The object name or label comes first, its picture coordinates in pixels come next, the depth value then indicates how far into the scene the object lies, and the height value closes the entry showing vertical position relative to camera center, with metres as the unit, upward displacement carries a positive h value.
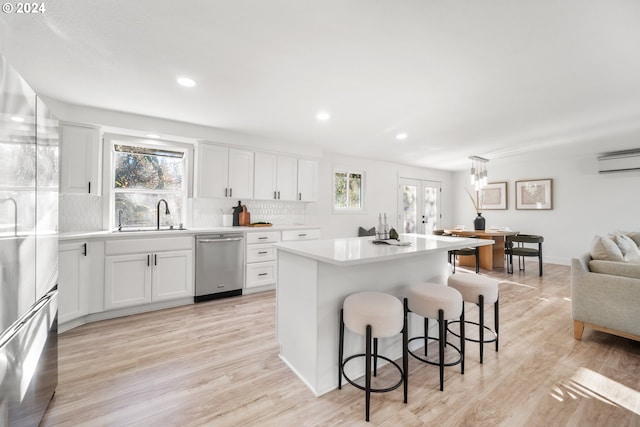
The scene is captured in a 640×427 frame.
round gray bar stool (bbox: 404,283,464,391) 1.76 -0.62
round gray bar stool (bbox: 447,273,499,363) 2.11 -0.62
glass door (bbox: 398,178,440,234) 6.75 +0.27
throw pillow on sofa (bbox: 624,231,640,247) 3.84 -0.30
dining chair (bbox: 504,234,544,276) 4.80 -0.63
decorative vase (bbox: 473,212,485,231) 5.52 -0.16
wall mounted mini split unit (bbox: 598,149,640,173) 4.93 +1.07
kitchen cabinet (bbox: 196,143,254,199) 3.77 +0.63
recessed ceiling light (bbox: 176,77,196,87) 2.41 +1.23
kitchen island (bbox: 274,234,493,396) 1.74 -0.55
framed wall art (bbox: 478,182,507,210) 6.69 +0.51
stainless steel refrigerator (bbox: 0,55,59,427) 1.07 -0.18
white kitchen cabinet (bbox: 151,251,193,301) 3.14 -0.76
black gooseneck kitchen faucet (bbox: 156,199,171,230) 3.66 +0.04
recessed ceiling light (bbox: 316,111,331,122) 3.24 +1.25
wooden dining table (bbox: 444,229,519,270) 5.37 -0.70
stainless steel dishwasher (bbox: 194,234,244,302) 3.43 -0.70
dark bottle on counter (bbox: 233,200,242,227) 4.23 -0.03
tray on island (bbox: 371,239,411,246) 2.16 -0.23
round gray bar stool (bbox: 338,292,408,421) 1.55 -0.64
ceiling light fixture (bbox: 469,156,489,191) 4.77 +0.70
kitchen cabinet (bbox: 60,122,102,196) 2.90 +0.61
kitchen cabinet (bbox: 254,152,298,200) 4.25 +0.63
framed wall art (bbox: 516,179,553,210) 5.99 +0.51
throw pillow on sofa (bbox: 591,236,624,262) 2.48 -0.33
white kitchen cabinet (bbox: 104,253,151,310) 2.88 -0.75
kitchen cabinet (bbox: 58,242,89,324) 2.58 -0.69
